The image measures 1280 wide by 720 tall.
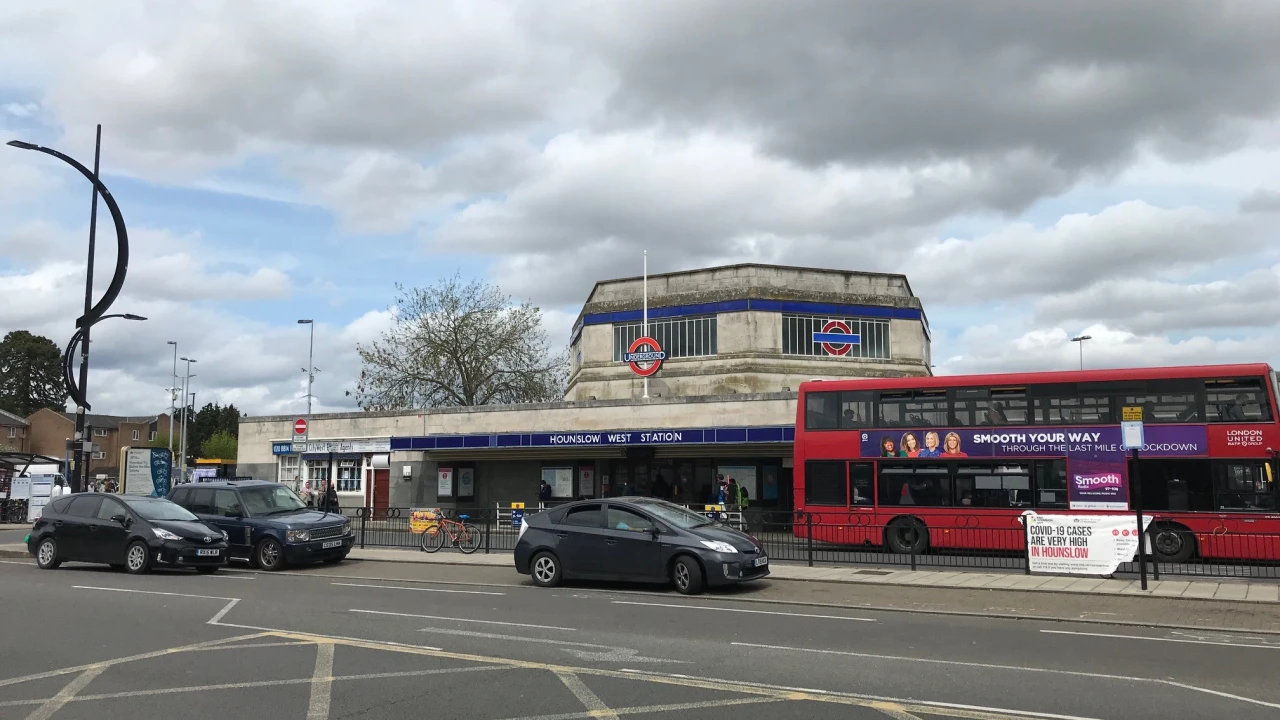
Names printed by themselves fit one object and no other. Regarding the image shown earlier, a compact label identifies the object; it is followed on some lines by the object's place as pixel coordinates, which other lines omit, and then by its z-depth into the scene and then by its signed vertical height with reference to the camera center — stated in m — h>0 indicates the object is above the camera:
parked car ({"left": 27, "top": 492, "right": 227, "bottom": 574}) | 18.14 -1.20
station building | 32.09 +2.17
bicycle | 22.92 -1.48
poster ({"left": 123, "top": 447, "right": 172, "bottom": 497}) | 32.12 +0.02
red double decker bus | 18.73 +0.35
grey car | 14.84 -1.17
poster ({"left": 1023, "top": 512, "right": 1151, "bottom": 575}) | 16.45 -1.20
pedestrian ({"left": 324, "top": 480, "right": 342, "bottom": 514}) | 28.43 -0.85
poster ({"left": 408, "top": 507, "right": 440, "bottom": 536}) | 23.38 -1.17
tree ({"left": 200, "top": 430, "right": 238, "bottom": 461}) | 96.44 +2.50
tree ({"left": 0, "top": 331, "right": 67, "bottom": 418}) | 108.25 +11.10
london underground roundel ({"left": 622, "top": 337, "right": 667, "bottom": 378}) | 42.84 +5.16
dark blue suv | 19.52 -1.02
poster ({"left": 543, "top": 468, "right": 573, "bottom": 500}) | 34.78 -0.28
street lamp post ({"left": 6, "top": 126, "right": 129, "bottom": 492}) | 24.00 +4.24
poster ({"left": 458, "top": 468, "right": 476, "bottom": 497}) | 37.00 -0.19
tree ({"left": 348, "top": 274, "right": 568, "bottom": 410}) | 54.03 +6.19
